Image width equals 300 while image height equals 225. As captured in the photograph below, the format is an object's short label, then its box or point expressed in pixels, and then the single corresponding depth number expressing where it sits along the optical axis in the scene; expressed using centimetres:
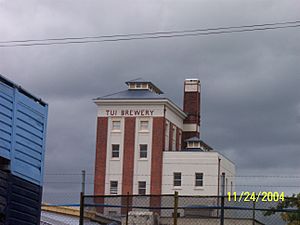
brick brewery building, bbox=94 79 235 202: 6550
